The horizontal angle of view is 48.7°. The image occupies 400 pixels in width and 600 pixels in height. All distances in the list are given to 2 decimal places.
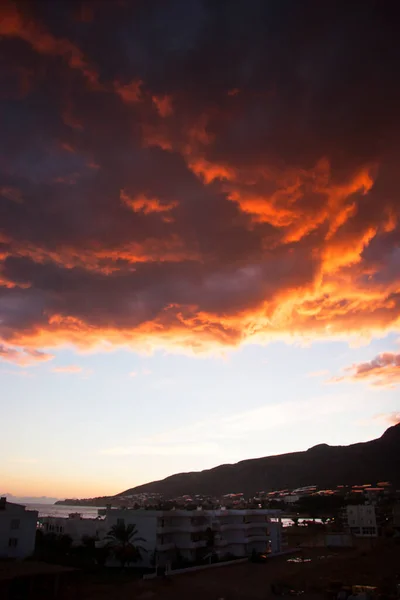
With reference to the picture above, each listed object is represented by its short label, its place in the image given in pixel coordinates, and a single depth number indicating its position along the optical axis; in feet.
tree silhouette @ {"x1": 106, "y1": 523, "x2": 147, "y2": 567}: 174.81
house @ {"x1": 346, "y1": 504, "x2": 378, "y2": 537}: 323.78
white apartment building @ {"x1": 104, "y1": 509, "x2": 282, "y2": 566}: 186.80
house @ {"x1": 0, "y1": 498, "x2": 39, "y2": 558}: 156.56
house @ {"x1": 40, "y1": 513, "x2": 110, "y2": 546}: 208.42
